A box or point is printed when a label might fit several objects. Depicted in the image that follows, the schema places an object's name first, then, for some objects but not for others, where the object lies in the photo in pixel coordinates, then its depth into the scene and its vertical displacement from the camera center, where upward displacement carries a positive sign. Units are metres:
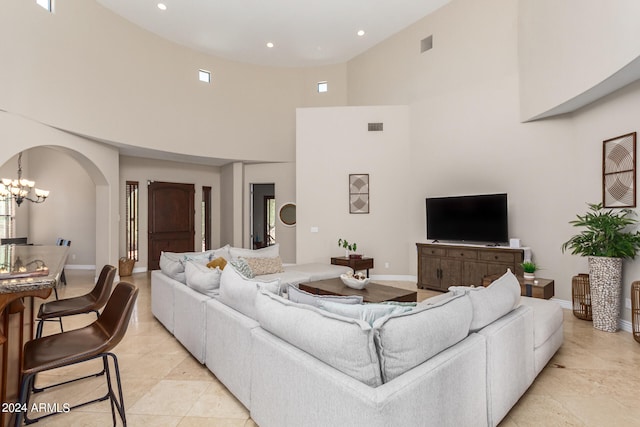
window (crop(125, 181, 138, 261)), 7.65 -0.05
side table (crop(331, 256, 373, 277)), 5.98 -0.87
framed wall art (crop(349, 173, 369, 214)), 6.71 +0.45
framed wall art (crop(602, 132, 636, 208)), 3.73 +0.48
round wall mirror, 8.29 +0.05
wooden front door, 7.98 -0.04
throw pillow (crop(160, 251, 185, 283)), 3.66 -0.57
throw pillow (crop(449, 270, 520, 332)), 1.97 -0.56
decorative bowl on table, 3.96 -0.79
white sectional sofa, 1.40 -0.72
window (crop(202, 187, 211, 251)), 8.90 -0.09
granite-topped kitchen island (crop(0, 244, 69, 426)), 1.47 -0.45
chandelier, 5.50 +0.52
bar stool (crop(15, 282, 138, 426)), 1.61 -0.71
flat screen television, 5.05 -0.07
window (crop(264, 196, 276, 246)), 8.58 -0.10
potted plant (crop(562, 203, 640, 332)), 3.64 -0.50
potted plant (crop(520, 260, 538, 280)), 4.08 -0.71
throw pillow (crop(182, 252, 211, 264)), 4.21 -0.52
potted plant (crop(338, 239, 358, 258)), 6.17 -0.60
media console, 4.86 -0.79
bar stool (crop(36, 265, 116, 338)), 2.48 -0.69
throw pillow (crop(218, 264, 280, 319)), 2.25 -0.53
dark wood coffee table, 3.63 -0.90
